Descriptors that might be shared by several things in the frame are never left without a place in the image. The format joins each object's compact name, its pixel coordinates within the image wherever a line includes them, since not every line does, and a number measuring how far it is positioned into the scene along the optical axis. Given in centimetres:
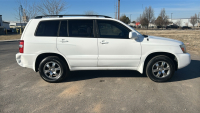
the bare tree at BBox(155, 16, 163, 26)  5953
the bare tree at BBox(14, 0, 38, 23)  2352
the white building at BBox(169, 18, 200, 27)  8738
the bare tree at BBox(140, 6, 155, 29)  5578
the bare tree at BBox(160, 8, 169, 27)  5938
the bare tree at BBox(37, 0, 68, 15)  1734
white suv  421
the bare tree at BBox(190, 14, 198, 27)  6924
